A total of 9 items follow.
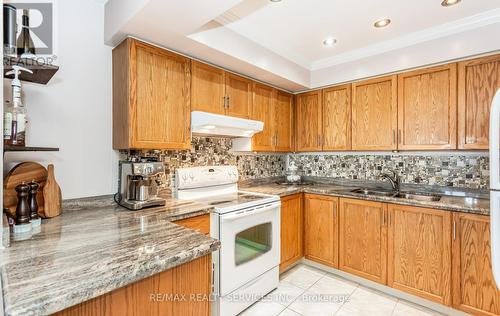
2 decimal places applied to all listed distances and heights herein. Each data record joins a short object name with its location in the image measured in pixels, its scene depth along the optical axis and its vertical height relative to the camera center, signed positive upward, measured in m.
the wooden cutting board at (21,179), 1.33 -0.13
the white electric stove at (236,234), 1.81 -0.65
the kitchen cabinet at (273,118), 2.69 +0.46
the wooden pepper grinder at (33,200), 1.30 -0.24
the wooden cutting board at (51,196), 1.43 -0.24
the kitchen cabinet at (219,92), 2.11 +0.61
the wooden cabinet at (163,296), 0.79 -0.51
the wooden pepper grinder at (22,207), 1.19 -0.25
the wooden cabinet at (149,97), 1.70 +0.44
